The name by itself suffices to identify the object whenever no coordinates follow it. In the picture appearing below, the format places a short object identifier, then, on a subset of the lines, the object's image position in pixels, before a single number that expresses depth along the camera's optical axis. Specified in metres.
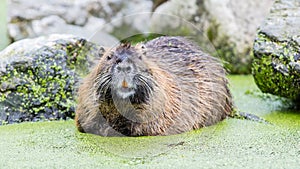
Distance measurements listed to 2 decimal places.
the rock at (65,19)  15.70
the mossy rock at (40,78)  10.25
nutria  8.34
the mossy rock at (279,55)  9.98
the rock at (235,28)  14.20
